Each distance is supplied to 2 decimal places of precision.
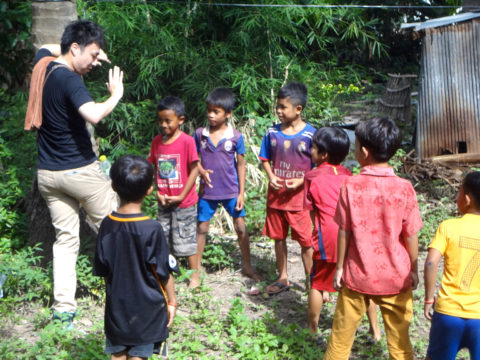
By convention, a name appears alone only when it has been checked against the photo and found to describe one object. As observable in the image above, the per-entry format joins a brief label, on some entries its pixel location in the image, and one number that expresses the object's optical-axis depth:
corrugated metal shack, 8.12
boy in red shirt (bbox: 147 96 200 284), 4.69
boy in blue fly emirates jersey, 4.59
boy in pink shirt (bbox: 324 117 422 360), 3.08
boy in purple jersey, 4.86
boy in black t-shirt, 2.88
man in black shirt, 3.95
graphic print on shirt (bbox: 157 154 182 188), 4.72
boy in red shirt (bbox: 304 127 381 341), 3.83
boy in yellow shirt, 2.91
